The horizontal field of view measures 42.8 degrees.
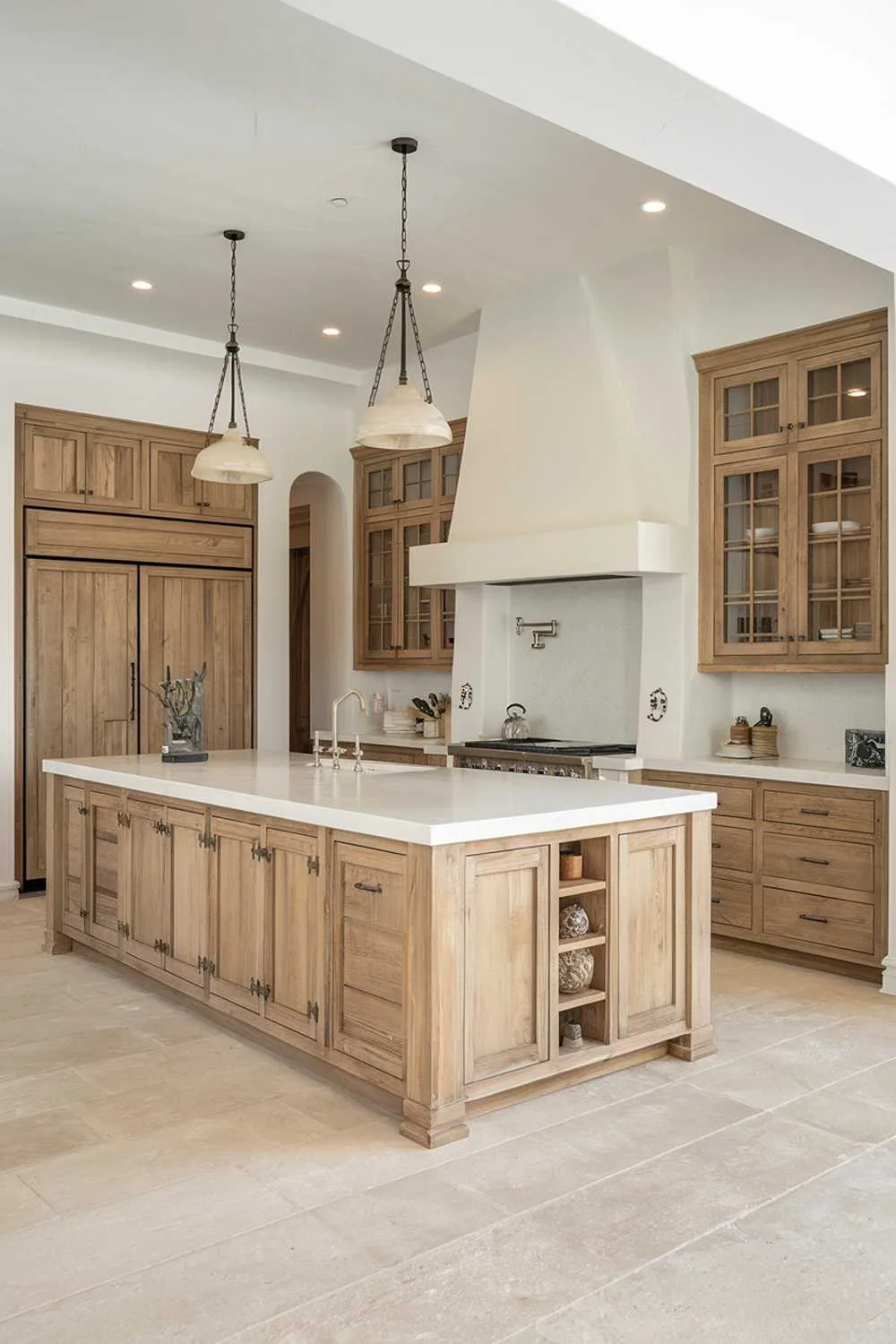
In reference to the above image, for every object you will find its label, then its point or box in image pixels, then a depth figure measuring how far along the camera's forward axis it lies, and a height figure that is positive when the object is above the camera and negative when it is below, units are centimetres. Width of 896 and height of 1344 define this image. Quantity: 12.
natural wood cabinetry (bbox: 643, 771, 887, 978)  477 -93
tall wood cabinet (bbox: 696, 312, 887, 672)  503 +73
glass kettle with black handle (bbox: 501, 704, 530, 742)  670 -41
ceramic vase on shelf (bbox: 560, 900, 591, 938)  353 -82
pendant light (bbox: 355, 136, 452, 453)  419 +89
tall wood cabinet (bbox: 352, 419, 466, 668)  739 +76
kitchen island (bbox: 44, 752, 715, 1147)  316 -83
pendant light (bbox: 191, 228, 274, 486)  501 +86
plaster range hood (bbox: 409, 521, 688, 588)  555 +54
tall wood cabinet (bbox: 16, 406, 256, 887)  678 +42
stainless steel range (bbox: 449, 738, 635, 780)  581 -52
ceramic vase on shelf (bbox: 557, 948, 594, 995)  352 -97
